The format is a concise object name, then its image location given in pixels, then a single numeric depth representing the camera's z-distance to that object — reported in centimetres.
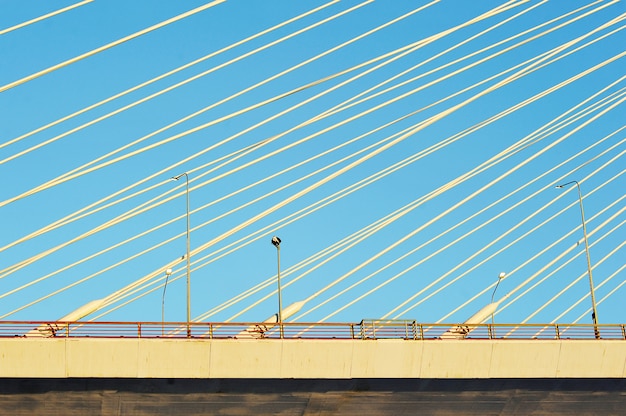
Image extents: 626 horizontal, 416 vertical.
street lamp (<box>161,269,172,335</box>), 3265
